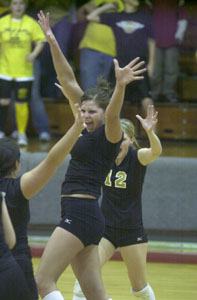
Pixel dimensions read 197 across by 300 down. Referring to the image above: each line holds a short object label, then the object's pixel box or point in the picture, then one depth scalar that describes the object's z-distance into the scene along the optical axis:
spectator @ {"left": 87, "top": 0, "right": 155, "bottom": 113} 18.67
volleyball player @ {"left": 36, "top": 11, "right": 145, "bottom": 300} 9.31
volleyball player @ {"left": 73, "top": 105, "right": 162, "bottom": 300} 11.16
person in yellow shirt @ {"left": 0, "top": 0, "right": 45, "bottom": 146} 18.39
